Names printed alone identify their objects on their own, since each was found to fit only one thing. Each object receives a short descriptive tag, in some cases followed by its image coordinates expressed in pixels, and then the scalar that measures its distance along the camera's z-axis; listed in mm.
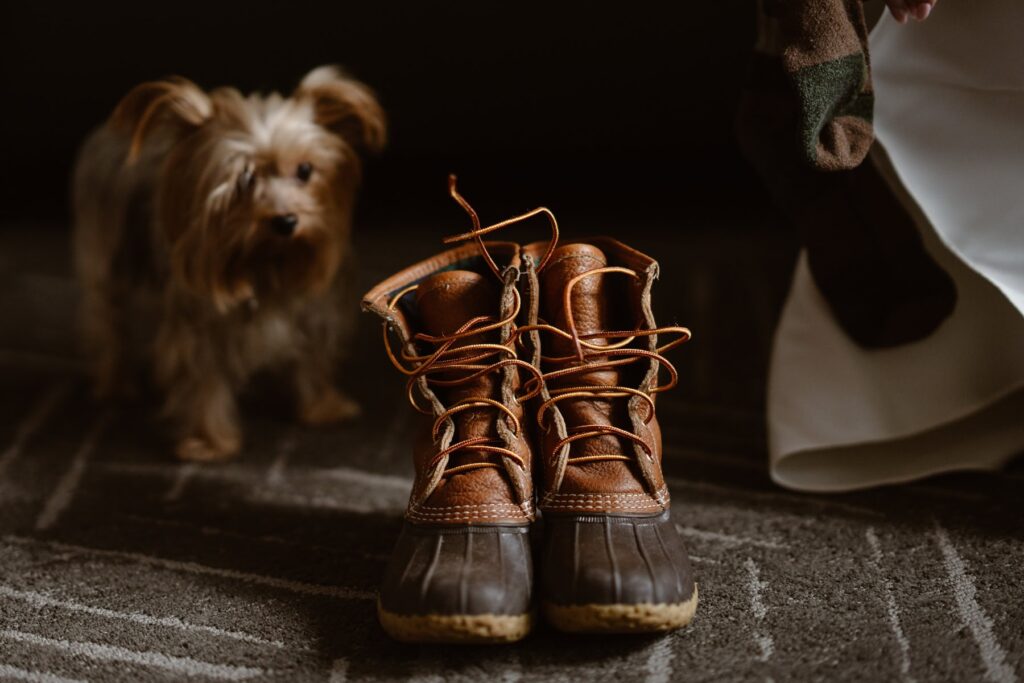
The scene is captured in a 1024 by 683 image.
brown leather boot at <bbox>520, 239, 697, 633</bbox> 953
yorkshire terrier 1443
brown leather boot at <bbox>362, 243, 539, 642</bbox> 950
